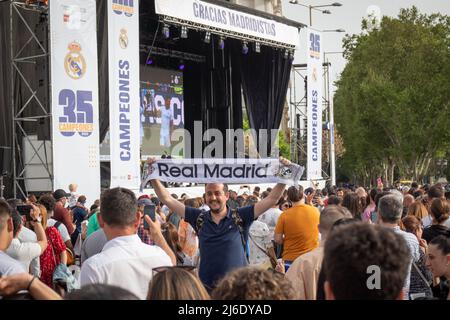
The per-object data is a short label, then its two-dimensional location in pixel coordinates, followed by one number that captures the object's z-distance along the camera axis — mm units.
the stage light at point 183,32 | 19031
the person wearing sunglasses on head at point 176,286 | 2764
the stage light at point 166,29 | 18761
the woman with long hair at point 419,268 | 4984
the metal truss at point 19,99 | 16250
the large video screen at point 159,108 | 23125
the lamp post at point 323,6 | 32188
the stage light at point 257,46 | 22094
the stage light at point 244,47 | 21891
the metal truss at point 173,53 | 22567
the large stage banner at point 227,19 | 18828
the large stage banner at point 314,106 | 24703
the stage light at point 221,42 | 21212
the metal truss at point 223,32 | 18984
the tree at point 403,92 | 36906
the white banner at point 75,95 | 15289
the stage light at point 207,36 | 19953
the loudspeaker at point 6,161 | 16773
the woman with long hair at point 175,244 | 6926
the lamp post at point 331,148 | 28075
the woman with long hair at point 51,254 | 6910
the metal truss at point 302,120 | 26641
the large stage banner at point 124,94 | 16109
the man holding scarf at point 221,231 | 5777
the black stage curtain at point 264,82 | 24891
